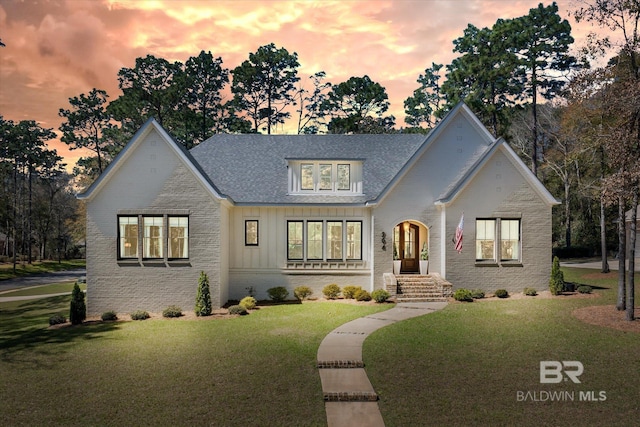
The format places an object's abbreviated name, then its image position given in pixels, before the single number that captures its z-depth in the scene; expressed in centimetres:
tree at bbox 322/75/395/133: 4575
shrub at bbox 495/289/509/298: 2010
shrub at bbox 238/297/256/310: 1928
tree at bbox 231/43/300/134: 4400
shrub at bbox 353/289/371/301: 2041
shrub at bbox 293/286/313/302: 2130
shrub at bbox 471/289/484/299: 2002
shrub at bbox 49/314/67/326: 1780
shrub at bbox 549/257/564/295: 2025
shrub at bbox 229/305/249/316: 1819
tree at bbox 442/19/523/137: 3778
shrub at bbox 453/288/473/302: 1948
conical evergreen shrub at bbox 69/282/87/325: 1773
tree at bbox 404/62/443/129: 5947
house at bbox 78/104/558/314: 1923
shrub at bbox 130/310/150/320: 1803
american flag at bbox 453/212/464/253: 1969
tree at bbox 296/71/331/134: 4775
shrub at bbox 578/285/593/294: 2066
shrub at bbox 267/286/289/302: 2109
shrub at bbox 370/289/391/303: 1973
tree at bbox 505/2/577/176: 3659
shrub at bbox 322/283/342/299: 2127
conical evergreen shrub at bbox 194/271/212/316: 1816
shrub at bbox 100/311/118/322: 1812
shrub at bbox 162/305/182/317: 1820
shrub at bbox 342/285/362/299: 2111
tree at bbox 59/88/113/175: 4600
